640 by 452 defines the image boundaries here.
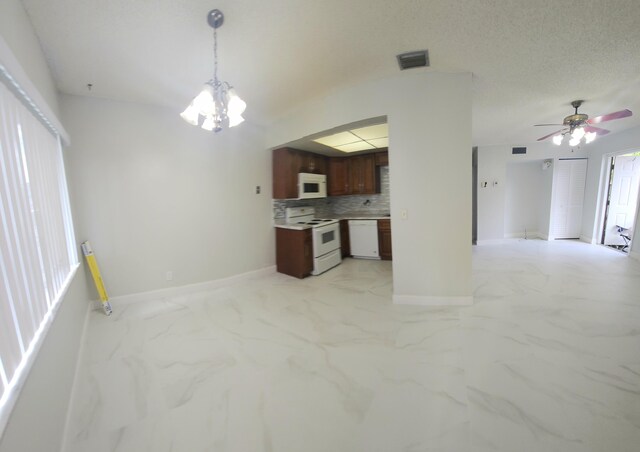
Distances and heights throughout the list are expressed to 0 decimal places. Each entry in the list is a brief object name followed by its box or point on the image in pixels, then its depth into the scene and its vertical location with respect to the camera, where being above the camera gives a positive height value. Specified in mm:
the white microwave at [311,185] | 4246 +195
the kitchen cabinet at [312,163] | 4383 +622
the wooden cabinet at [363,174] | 5105 +417
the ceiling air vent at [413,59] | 2149 +1189
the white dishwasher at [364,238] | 4836 -853
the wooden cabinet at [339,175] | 5262 +423
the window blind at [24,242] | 958 -197
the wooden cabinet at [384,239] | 4734 -853
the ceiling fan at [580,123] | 3041 +834
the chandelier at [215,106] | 1629 +631
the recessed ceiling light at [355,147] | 4325 +875
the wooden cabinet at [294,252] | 3916 -881
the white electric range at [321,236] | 4078 -684
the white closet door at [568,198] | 5674 -210
